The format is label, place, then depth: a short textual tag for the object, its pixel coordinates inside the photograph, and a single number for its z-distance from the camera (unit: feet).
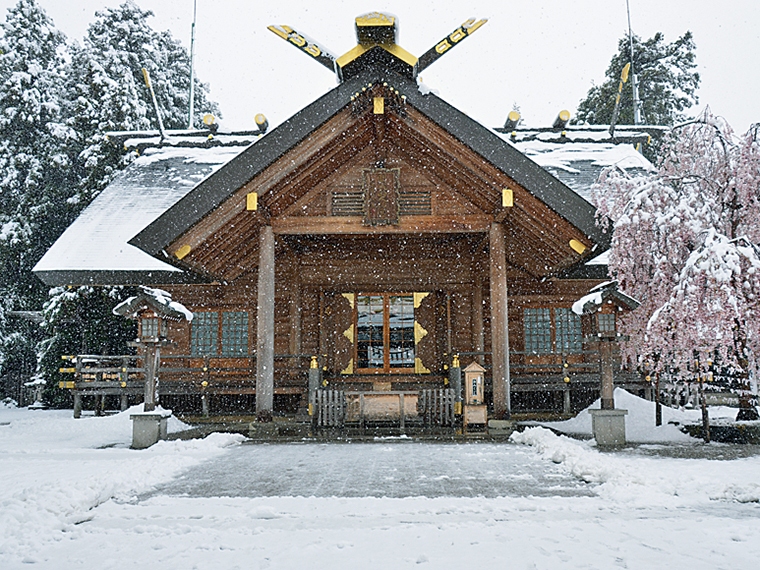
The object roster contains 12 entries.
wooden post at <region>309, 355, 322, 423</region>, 36.11
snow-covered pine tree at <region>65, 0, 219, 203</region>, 70.95
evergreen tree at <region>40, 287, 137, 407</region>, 61.57
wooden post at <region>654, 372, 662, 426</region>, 35.86
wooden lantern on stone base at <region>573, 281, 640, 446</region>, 29.27
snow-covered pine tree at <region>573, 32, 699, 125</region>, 105.40
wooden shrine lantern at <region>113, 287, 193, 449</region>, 31.53
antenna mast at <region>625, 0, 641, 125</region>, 85.10
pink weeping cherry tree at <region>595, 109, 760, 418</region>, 25.21
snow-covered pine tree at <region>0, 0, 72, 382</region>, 75.36
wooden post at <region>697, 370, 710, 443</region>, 30.09
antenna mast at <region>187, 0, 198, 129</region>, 83.71
